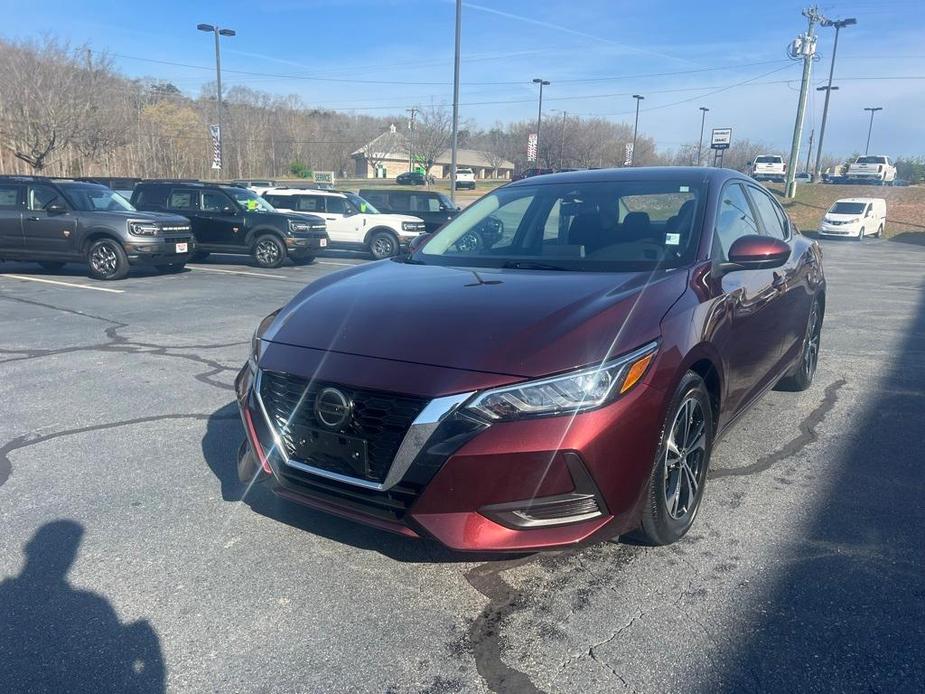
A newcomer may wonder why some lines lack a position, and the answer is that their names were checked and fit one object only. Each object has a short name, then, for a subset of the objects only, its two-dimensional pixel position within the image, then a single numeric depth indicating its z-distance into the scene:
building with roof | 86.00
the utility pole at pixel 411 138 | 68.70
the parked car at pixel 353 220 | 18.02
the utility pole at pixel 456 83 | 22.65
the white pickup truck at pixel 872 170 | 49.12
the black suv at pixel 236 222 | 15.29
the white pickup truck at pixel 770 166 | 49.94
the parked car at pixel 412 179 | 69.31
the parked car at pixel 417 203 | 19.83
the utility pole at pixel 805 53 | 30.33
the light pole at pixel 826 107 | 41.78
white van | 28.39
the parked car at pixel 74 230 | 12.55
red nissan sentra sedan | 2.53
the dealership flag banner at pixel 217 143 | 29.94
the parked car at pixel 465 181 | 65.69
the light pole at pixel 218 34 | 29.08
